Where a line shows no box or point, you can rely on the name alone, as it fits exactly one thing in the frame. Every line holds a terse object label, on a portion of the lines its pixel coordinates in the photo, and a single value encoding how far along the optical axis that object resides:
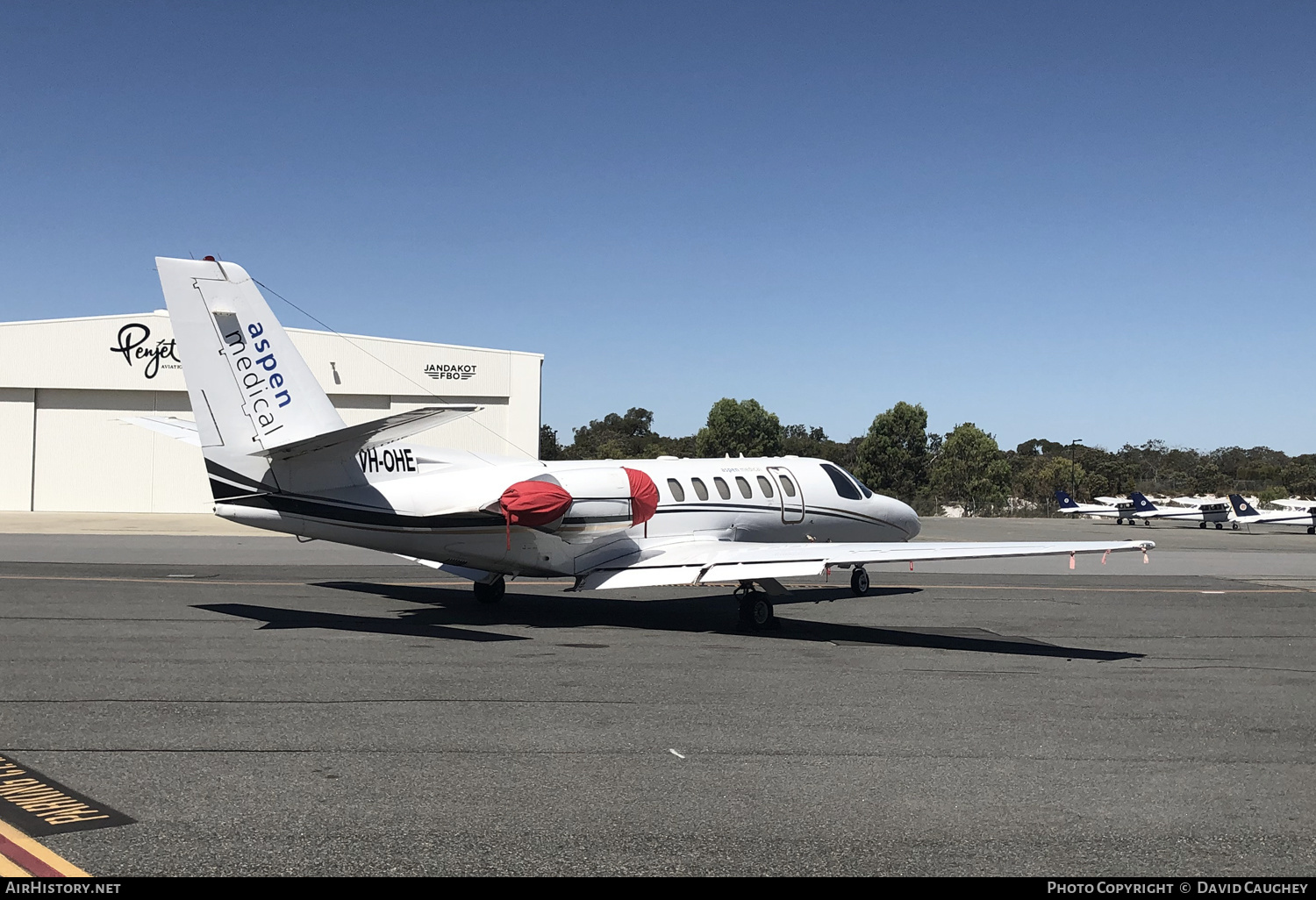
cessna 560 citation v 15.06
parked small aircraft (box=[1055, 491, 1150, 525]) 72.38
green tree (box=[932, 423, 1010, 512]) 101.19
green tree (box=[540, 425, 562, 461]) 97.28
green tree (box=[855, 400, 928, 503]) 88.38
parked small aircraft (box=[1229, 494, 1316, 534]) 62.53
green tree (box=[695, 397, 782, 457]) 107.56
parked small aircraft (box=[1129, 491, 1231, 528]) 65.44
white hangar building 52.09
